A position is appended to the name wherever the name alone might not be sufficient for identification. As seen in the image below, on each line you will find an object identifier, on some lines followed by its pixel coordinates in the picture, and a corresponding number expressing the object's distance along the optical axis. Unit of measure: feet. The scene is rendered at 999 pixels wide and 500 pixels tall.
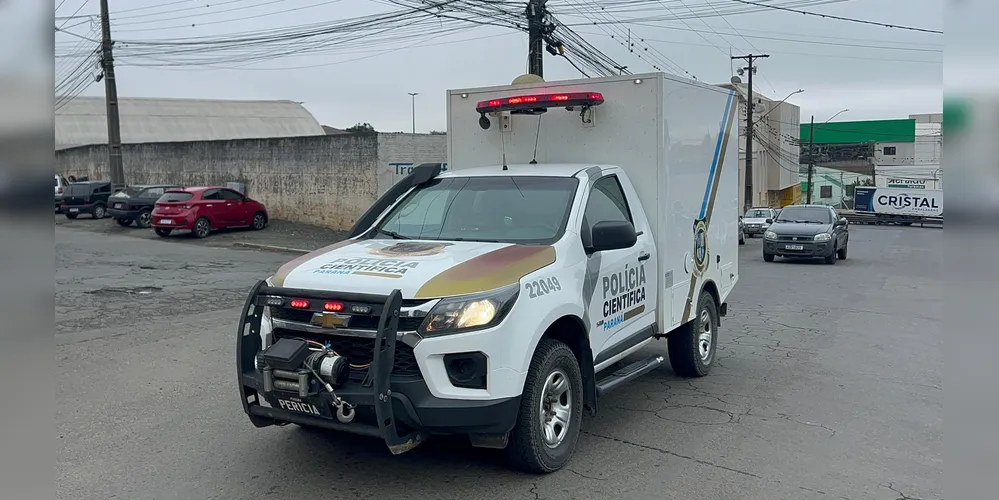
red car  79.92
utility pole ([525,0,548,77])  61.31
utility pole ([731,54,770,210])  145.48
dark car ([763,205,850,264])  69.97
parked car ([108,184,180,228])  91.25
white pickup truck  14.62
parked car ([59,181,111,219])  104.83
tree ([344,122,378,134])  294.62
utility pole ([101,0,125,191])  93.50
